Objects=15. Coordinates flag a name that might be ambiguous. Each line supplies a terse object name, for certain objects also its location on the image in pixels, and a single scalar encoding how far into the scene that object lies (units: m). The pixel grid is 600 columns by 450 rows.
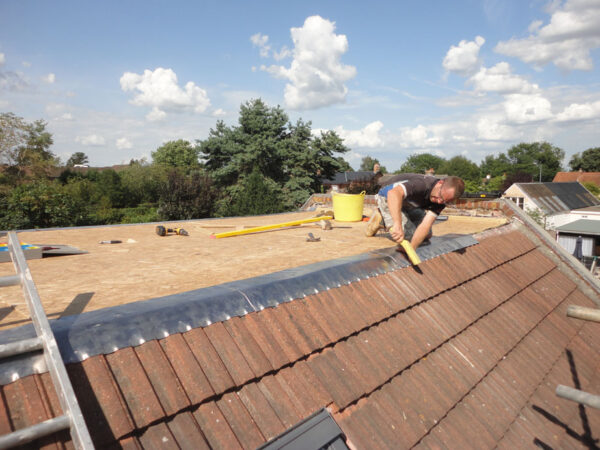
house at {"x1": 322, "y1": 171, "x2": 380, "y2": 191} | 70.41
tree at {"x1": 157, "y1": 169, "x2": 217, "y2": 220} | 21.72
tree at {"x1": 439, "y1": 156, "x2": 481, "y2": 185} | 112.25
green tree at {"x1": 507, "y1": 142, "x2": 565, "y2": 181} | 104.42
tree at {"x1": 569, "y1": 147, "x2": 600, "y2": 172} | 88.25
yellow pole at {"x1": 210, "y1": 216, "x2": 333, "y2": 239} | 6.61
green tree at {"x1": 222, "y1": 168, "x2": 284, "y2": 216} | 22.47
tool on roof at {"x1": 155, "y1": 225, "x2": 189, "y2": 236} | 6.71
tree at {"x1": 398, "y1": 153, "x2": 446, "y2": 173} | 123.44
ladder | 1.36
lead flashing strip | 1.93
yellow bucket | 8.99
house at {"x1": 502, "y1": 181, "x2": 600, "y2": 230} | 36.69
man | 4.21
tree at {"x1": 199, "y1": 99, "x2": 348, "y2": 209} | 30.66
